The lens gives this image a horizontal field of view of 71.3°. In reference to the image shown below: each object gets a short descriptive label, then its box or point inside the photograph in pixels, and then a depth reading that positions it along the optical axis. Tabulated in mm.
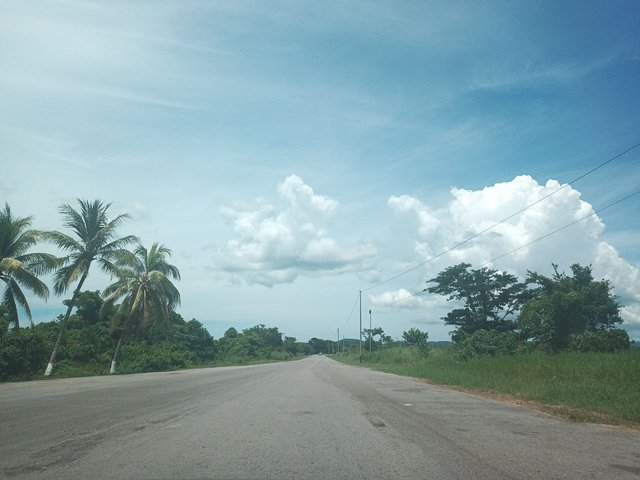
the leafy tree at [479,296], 43594
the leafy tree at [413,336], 62575
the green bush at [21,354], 19672
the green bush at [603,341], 22062
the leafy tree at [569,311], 29266
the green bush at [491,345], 26391
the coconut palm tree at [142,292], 31531
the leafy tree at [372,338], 83038
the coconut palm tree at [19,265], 21078
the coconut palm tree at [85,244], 25188
